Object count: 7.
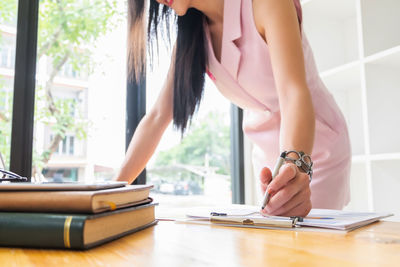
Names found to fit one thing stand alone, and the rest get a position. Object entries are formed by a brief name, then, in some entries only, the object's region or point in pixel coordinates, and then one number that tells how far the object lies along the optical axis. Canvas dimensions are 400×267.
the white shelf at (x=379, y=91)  1.65
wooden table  0.35
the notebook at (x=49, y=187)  0.42
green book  0.38
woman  1.09
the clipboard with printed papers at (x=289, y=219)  0.54
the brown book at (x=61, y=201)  0.40
